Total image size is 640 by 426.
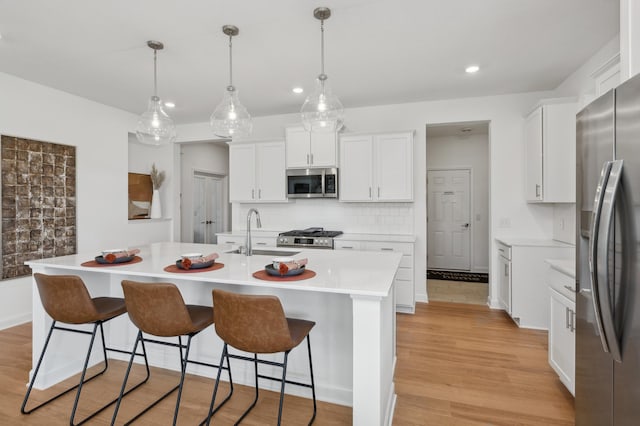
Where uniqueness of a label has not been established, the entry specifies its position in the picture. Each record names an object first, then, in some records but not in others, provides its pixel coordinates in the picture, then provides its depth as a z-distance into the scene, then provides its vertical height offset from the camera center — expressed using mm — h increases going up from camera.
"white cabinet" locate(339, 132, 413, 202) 4270 +582
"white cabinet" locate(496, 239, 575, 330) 3590 -766
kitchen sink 3170 -393
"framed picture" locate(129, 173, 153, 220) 5246 +279
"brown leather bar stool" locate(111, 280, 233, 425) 1833 -554
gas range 4270 -355
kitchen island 1684 -669
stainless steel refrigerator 1204 -168
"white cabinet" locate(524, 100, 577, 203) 3496 +645
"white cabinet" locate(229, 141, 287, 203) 4848 +590
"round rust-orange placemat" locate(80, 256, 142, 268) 2252 -352
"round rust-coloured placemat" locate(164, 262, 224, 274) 2045 -361
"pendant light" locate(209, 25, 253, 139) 2750 +804
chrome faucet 2607 -272
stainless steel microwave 4527 +397
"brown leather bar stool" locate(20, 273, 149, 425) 2027 -571
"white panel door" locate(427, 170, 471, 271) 6684 -185
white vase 5477 +102
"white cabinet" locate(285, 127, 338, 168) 4523 +870
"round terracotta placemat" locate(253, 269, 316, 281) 1853 -371
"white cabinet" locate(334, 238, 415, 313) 4039 -793
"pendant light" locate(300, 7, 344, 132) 2584 +813
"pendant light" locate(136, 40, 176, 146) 2881 +768
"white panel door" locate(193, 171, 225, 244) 6762 +125
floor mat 5977 -1209
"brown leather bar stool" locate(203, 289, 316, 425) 1623 -561
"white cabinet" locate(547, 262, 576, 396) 2209 -829
